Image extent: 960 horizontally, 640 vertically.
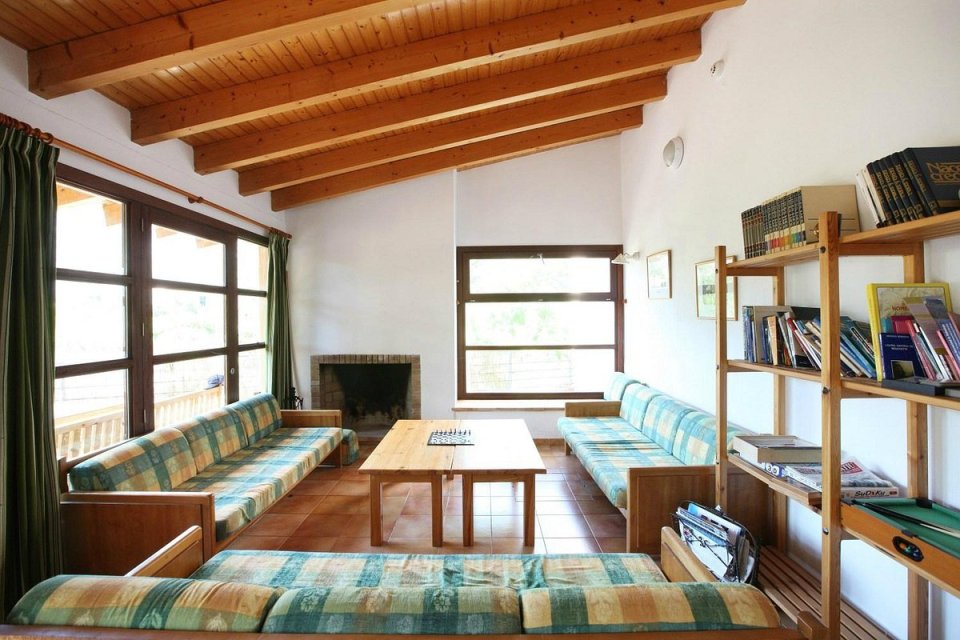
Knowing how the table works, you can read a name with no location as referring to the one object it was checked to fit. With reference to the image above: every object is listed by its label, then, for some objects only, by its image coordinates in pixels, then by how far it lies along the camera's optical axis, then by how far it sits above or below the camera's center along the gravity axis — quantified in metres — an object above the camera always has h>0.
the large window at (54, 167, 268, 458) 2.25 +0.07
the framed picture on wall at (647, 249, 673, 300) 3.46 +0.37
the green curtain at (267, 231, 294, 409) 4.03 -0.04
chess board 2.87 -0.84
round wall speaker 3.18 +1.30
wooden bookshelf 1.34 -0.33
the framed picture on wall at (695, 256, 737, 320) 2.65 +0.19
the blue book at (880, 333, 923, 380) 1.19 -0.12
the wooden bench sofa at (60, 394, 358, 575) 2.01 -0.94
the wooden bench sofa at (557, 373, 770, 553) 2.24 -0.95
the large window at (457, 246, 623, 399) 4.63 -0.01
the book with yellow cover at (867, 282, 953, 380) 1.24 +0.05
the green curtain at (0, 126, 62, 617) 1.75 -0.22
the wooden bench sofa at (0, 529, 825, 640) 0.97 -0.71
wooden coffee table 2.40 -0.86
